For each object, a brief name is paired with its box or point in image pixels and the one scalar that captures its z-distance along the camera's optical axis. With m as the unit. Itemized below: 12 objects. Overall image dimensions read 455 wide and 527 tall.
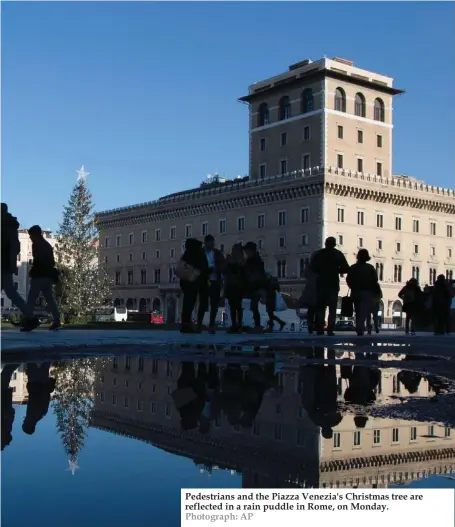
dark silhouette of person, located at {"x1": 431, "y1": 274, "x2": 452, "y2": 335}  14.40
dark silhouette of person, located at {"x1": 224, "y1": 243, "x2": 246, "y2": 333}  10.77
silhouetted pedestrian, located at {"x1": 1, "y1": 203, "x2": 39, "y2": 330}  8.12
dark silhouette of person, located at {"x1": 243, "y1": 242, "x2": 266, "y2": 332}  11.03
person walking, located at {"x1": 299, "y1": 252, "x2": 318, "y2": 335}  11.65
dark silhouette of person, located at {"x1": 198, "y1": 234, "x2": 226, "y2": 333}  10.20
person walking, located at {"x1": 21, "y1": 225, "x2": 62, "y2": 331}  9.32
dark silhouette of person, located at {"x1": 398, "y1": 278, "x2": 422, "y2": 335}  16.11
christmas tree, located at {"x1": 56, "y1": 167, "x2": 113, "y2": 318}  43.38
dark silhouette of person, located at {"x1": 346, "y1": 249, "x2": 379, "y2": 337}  10.64
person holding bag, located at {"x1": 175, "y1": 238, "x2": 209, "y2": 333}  9.71
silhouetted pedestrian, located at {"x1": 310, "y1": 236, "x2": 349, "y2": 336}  10.12
